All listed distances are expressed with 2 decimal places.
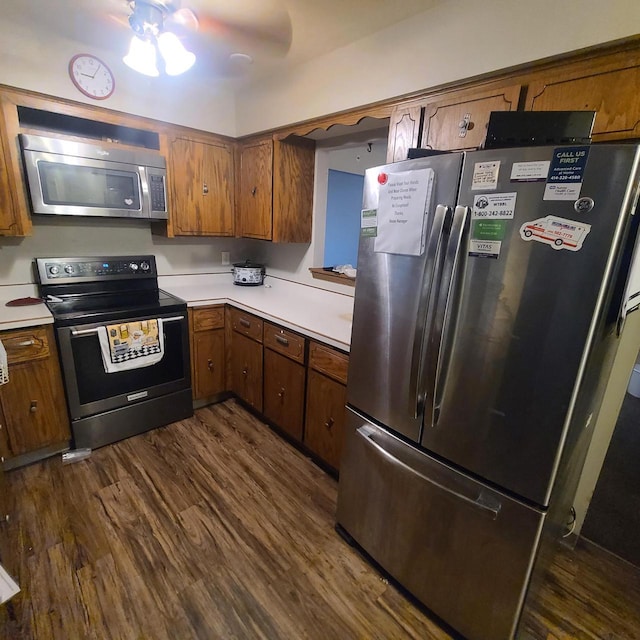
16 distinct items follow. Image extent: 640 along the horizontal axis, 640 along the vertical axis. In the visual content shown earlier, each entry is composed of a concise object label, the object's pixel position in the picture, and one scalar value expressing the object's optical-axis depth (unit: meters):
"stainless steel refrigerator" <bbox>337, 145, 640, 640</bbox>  0.91
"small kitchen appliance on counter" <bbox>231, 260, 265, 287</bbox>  3.12
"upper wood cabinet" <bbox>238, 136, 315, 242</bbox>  2.60
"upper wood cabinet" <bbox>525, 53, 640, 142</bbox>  1.14
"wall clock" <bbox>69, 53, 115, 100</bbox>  2.13
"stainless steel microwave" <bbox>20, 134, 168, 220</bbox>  2.03
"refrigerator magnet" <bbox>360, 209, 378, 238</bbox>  1.32
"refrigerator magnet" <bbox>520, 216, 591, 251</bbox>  0.88
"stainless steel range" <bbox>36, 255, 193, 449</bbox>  2.10
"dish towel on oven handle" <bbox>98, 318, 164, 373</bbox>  2.14
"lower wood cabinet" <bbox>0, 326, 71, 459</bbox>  1.90
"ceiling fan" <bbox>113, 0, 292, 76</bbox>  1.46
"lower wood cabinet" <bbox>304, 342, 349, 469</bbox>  1.91
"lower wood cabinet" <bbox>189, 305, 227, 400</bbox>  2.59
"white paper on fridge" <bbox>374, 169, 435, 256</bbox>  1.15
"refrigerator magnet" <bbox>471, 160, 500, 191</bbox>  1.00
